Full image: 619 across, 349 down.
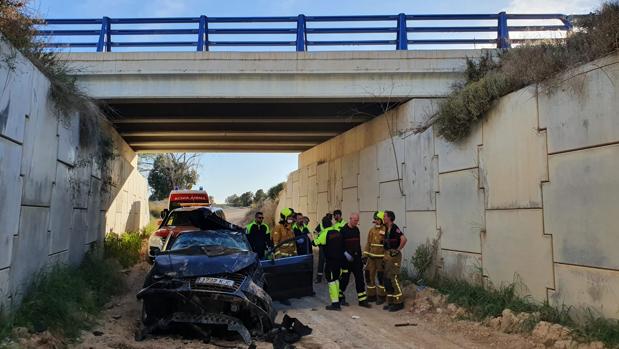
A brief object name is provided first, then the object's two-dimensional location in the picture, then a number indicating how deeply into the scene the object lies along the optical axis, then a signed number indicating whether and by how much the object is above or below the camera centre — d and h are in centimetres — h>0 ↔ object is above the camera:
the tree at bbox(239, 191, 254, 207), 8059 +405
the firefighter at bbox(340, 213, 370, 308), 974 -76
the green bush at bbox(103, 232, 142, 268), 1387 -88
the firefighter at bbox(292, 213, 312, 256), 982 -41
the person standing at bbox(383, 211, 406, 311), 942 -74
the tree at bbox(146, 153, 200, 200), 4900 +532
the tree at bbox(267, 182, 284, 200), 4618 +324
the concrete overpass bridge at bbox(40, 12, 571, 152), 1317 +422
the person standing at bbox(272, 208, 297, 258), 1130 -13
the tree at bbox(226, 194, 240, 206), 8843 +407
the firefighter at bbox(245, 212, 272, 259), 1090 -25
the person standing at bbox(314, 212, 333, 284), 1203 -108
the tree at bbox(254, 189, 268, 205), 6533 +387
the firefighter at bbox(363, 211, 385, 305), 979 -69
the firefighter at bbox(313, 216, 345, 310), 943 -66
